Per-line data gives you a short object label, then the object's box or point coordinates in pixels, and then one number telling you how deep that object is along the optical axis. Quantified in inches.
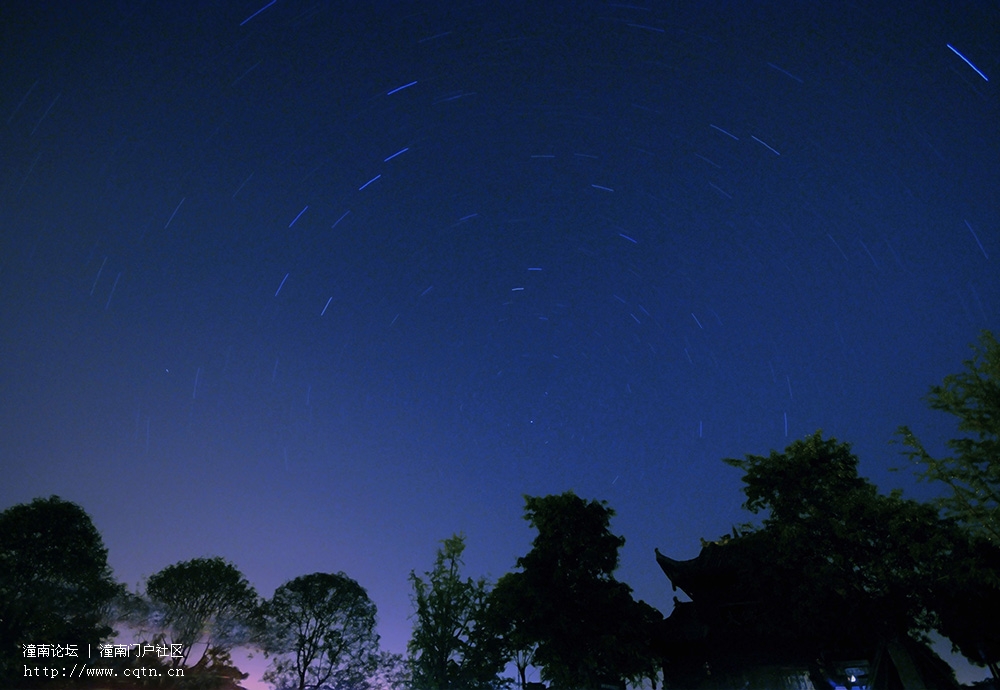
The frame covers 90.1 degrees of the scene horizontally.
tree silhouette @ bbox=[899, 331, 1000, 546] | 574.2
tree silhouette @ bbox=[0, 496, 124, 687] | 1050.1
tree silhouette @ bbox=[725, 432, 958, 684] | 796.0
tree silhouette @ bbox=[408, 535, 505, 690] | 1069.1
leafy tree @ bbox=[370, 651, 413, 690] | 1557.6
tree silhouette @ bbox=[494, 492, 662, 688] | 853.8
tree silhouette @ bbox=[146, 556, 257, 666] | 1531.7
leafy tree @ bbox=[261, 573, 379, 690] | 1610.5
